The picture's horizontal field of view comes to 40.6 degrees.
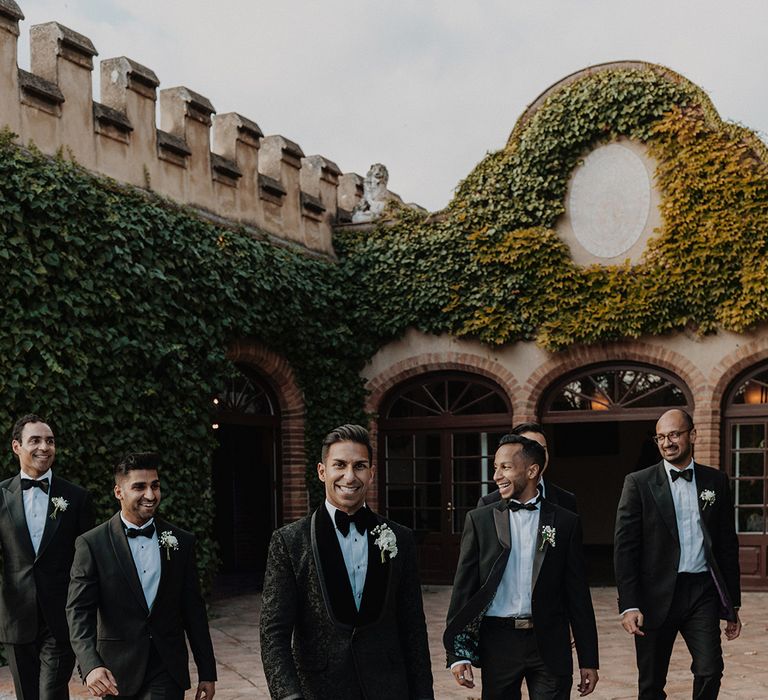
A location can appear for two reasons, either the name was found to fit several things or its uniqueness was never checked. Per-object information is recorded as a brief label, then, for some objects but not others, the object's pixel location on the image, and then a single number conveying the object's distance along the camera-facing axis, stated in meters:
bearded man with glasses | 5.38
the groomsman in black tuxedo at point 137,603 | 4.23
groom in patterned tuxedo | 3.53
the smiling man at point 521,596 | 4.38
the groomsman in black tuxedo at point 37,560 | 5.71
